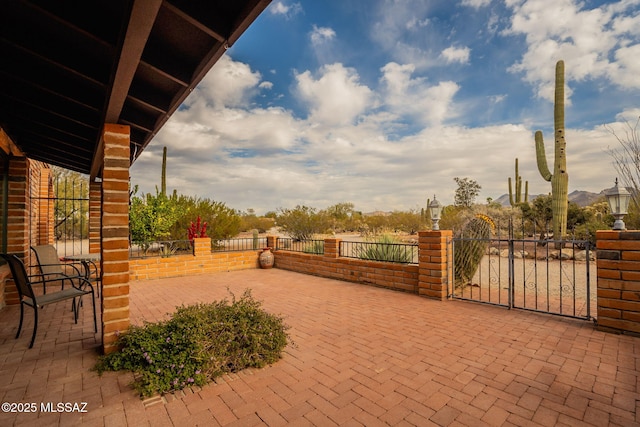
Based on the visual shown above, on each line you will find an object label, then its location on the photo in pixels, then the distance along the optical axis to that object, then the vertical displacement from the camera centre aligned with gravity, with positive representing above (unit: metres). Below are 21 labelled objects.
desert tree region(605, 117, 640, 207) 6.18 +1.43
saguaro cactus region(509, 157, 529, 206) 19.94 +1.95
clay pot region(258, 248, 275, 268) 9.09 -1.23
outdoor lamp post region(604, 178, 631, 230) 3.72 +0.24
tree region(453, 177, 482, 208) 20.02 +2.01
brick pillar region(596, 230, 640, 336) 3.48 -0.75
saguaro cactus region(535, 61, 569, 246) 10.69 +1.83
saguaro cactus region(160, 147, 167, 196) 16.64 +2.43
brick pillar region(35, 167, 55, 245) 8.06 +0.16
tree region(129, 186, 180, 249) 9.47 +0.08
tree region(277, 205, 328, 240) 16.28 -0.07
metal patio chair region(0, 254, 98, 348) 3.11 -0.82
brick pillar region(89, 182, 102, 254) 6.92 +0.01
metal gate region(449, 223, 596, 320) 4.60 -1.41
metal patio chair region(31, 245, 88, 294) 4.68 -0.62
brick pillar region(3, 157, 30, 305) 4.98 +0.11
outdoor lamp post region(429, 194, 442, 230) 5.46 +0.17
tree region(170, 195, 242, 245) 12.16 +0.11
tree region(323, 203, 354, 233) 22.58 +0.48
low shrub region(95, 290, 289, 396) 2.41 -1.16
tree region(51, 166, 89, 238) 17.45 +0.97
